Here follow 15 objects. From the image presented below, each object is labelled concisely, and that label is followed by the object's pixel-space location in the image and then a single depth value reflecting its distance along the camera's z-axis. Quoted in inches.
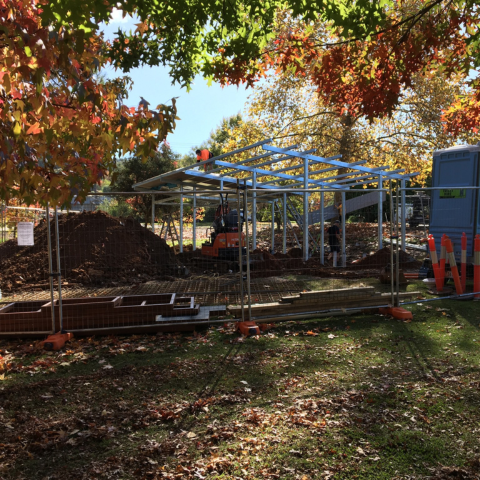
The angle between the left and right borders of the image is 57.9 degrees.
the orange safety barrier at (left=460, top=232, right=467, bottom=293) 376.2
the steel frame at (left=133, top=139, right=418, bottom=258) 551.0
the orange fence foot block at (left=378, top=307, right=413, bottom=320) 295.6
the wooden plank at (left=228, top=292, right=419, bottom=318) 284.2
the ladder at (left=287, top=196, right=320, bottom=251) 781.3
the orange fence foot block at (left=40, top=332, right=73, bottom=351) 251.3
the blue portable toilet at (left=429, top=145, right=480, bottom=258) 434.6
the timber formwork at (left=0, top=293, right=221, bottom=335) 274.4
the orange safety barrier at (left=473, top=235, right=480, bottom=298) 350.9
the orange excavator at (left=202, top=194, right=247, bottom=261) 572.4
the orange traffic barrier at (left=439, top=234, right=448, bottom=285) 375.6
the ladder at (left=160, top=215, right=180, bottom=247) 724.0
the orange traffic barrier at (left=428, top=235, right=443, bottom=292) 376.2
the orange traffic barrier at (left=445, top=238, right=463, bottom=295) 352.6
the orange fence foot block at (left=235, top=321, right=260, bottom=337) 267.0
